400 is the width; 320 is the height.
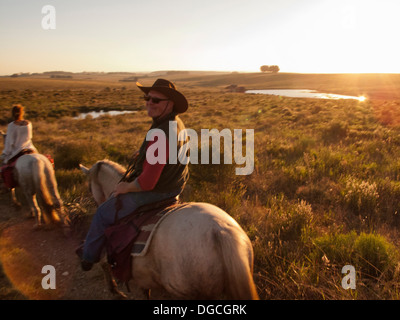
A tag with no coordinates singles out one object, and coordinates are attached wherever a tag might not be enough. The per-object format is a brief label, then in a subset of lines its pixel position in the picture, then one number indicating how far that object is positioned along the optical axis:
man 2.45
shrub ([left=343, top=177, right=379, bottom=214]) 5.00
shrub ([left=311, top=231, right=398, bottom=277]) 3.17
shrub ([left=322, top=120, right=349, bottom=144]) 11.55
